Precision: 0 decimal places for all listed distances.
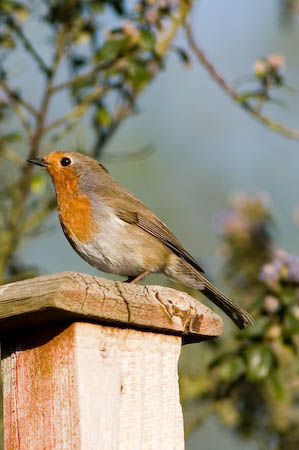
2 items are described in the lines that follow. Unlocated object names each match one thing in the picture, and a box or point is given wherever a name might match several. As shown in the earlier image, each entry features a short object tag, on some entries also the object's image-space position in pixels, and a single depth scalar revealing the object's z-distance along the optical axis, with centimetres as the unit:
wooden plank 456
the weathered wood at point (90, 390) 475
